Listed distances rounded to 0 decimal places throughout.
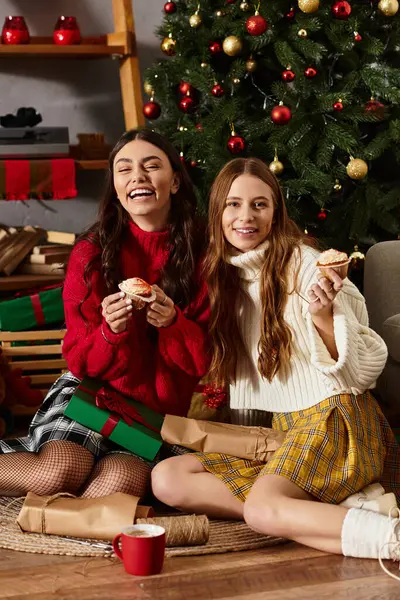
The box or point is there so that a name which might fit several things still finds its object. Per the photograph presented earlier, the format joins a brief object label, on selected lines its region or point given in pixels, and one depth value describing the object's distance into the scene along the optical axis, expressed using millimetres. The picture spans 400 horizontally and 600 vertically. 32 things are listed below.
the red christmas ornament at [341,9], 3191
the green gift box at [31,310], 3350
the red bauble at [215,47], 3379
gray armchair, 3102
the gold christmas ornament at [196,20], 3385
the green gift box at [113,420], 2525
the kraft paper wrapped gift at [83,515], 2180
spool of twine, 2148
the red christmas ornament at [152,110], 3549
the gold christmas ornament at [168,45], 3473
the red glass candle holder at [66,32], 3602
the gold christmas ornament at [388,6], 3309
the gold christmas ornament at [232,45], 3289
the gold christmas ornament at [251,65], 3325
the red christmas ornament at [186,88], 3445
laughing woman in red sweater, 2443
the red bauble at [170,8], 3479
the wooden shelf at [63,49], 3541
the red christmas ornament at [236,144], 3270
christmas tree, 3264
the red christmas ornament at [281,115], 3197
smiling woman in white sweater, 2178
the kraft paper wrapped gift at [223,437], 2404
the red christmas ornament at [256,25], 3182
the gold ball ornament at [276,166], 3270
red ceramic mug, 1945
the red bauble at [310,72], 3236
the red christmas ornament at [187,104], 3436
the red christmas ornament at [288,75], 3223
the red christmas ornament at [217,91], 3321
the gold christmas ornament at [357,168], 3285
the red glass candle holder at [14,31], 3566
